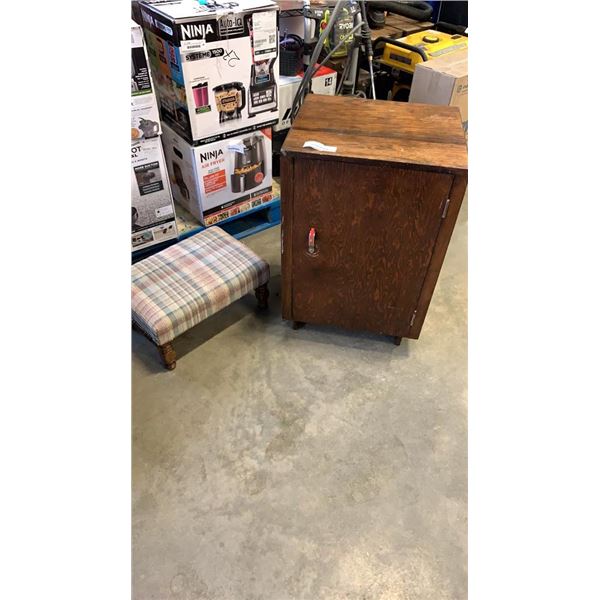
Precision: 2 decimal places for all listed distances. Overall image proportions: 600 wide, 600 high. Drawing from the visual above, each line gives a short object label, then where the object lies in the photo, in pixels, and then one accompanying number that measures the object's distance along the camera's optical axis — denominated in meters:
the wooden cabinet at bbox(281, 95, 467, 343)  1.30
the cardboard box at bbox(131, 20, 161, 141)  1.49
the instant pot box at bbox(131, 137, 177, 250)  1.75
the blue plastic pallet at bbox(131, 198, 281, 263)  2.11
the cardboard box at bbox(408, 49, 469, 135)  2.34
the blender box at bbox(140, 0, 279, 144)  1.58
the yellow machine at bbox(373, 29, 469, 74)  2.57
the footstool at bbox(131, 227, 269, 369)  1.57
